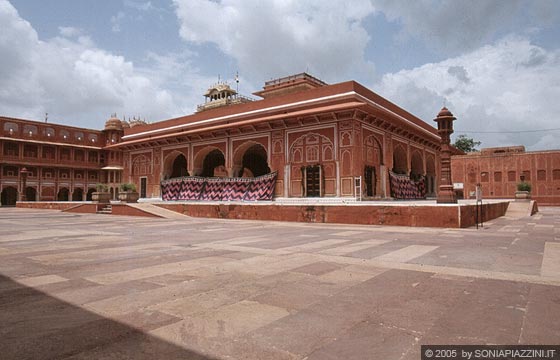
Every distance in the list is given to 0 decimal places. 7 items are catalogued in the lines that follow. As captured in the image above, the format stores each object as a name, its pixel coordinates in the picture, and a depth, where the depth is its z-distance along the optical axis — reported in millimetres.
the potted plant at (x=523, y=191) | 24025
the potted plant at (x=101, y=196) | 22231
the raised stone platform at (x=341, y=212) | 11516
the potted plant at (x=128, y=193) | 21703
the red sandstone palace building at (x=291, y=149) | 19578
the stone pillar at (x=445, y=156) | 13094
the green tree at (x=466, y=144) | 63562
